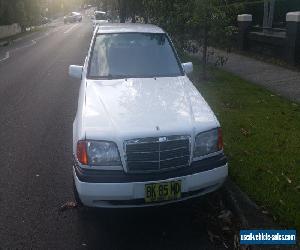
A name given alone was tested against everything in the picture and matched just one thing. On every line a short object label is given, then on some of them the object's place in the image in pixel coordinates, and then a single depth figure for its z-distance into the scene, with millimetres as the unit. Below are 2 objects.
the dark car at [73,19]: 40848
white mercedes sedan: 2401
